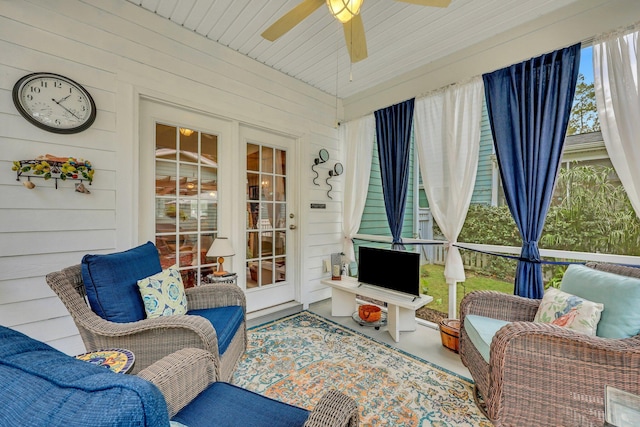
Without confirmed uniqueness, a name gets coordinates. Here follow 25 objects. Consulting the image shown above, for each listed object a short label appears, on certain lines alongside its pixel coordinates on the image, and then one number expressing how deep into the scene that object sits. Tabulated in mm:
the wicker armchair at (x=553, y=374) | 1253
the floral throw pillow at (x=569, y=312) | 1430
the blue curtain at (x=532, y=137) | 2099
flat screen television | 2646
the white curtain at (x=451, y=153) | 2598
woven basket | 2365
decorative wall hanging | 1764
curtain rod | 1843
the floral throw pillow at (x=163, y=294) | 1684
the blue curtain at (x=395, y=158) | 3154
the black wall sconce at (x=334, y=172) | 3785
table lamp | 2506
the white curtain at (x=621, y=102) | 1828
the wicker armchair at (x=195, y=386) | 859
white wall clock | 1794
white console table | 2586
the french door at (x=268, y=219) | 3139
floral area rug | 1678
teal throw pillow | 1371
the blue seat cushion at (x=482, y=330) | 1602
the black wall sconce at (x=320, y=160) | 3608
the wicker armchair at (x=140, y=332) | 1451
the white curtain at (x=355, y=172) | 3637
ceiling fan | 1499
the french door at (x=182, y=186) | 2422
